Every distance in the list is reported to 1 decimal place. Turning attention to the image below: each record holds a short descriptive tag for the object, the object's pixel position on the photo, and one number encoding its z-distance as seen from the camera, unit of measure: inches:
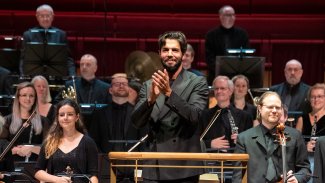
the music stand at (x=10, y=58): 631.8
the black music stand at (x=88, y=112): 500.9
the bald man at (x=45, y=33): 605.0
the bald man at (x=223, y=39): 635.5
